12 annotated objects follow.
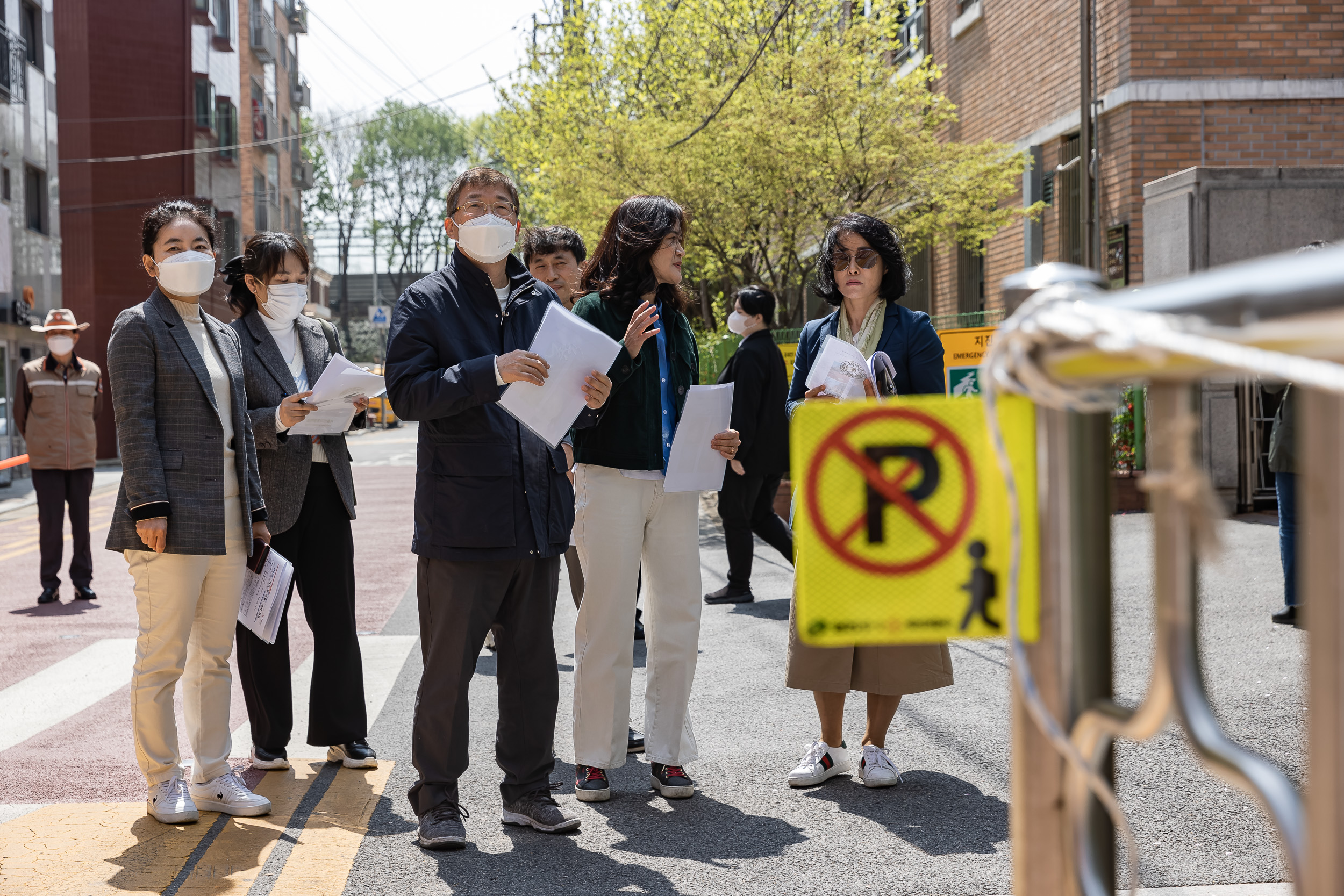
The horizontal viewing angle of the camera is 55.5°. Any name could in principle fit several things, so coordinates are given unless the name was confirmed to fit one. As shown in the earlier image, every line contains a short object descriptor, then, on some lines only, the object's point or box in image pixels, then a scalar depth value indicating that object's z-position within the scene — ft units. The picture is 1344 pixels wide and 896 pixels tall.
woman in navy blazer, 14.88
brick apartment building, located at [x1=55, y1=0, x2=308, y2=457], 94.58
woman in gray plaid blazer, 13.98
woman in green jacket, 15.03
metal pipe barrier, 2.76
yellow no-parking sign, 3.91
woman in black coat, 26.99
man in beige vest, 30.22
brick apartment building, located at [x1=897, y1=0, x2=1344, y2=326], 42.57
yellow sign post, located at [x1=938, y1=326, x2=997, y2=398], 34.81
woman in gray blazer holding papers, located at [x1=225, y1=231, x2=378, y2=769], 16.11
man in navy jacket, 13.29
